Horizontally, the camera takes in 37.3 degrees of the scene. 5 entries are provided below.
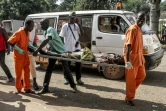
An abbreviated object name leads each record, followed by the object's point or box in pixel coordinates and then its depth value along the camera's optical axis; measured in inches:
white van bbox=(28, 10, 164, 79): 254.4
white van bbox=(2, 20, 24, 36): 856.7
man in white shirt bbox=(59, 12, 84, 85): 243.8
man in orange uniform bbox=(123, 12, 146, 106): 178.2
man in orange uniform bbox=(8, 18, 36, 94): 204.1
